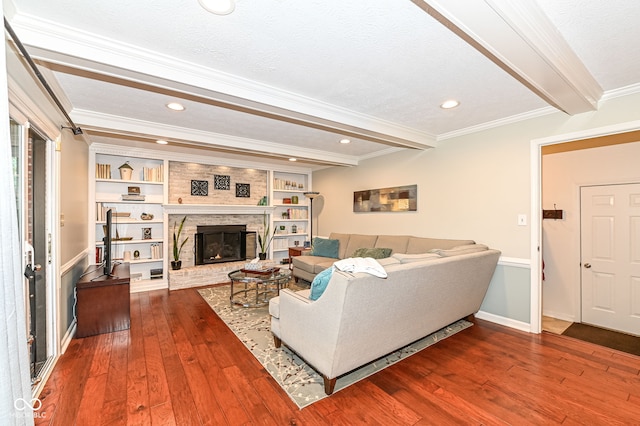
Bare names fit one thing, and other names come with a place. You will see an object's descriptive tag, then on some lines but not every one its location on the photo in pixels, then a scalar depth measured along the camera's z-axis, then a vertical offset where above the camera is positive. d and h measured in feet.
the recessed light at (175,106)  9.48 +3.62
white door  11.68 -1.95
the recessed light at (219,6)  4.96 +3.66
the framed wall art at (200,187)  17.95 +1.62
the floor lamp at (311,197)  20.70 +1.11
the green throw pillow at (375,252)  14.56 -2.12
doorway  10.55 +0.39
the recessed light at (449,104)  9.42 +3.63
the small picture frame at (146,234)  16.47 -1.21
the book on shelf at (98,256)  14.56 -2.19
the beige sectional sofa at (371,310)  6.49 -2.60
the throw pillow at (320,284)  7.25 -1.84
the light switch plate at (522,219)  10.80 -0.33
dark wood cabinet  10.18 -3.34
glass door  7.55 -1.31
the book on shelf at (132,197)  15.58 +0.89
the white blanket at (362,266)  6.56 -1.28
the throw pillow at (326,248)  17.44 -2.21
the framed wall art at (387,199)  14.94 +0.70
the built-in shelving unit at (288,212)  21.47 +0.01
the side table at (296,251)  19.66 -2.68
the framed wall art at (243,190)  19.62 +1.56
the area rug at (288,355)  7.16 -4.38
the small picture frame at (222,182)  18.78 +2.04
